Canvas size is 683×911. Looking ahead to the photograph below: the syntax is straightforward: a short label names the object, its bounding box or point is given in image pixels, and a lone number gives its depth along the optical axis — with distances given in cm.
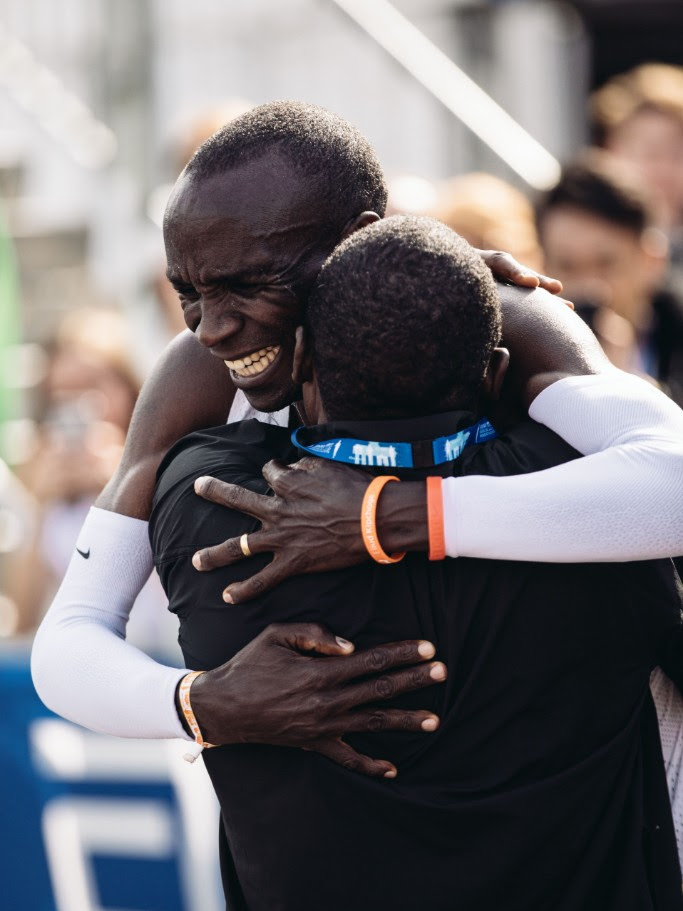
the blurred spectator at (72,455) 948
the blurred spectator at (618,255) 870
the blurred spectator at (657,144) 1108
